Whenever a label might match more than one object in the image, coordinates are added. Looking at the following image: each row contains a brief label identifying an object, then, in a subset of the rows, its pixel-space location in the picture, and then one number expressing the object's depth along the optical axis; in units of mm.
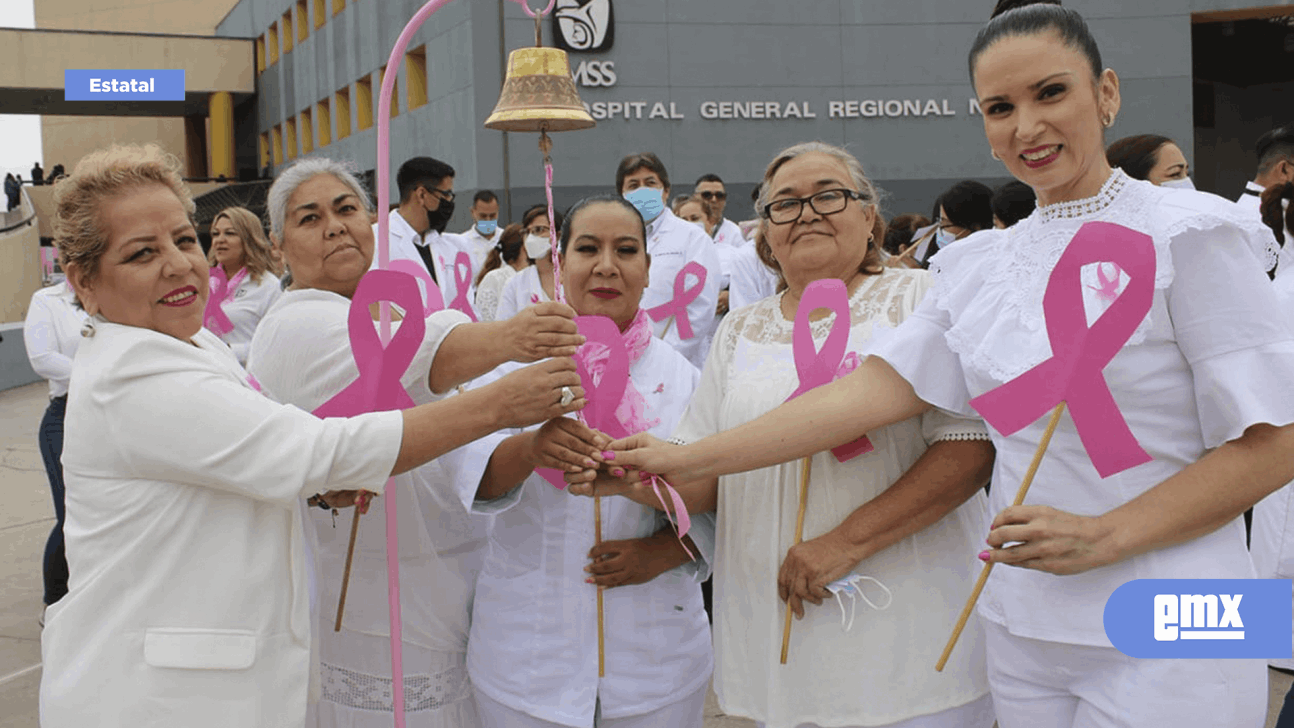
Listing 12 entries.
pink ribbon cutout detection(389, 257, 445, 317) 3238
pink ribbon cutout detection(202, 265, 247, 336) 5230
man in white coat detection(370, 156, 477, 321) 6742
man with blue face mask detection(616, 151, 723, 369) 5730
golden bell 2588
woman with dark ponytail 1664
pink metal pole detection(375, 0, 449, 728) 2346
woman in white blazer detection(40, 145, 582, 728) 1962
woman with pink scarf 2572
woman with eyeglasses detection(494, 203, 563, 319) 5096
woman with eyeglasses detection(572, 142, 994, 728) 2285
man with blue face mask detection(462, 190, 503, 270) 9883
